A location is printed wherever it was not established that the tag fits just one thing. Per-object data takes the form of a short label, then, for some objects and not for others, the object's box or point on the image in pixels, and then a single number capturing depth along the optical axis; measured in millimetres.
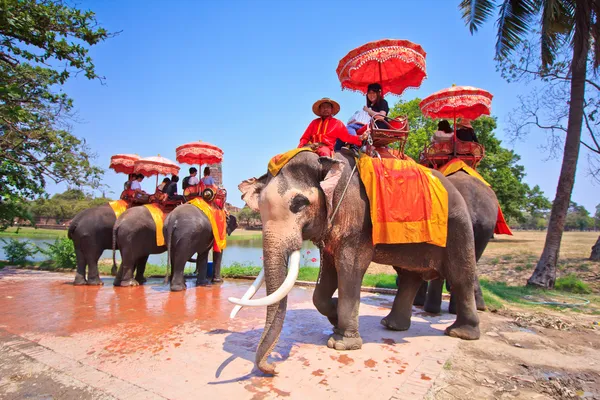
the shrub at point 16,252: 14094
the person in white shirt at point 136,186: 10133
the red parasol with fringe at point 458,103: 6727
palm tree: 9875
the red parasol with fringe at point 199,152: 10047
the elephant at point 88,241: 8953
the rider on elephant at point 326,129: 4949
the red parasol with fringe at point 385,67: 4914
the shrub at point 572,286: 9945
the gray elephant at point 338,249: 3812
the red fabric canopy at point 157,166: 10398
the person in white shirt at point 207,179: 9852
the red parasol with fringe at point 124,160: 11727
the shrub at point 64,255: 12836
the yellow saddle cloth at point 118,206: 9656
